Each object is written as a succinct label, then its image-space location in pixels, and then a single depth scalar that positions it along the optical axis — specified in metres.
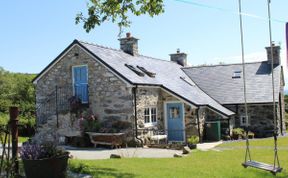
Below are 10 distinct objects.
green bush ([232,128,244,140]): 22.41
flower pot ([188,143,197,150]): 17.39
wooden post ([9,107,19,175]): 7.55
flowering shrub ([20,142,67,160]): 7.36
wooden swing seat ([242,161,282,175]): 8.68
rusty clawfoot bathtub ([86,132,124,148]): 18.06
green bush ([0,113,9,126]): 23.43
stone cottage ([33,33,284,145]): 19.25
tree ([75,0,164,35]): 11.05
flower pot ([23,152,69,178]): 7.19
